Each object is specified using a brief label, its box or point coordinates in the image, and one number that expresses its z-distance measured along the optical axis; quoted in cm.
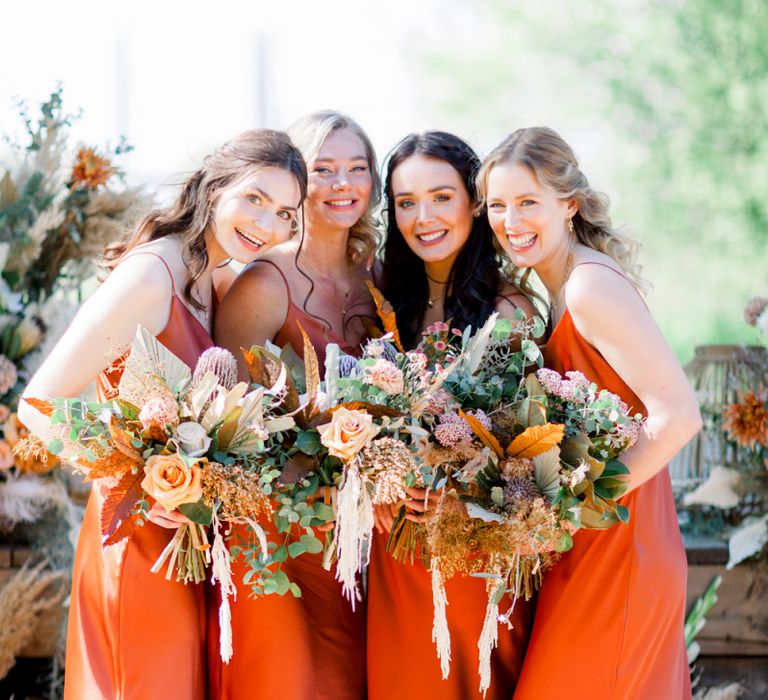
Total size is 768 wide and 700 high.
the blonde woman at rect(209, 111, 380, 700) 310
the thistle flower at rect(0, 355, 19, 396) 429
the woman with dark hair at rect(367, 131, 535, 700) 324
